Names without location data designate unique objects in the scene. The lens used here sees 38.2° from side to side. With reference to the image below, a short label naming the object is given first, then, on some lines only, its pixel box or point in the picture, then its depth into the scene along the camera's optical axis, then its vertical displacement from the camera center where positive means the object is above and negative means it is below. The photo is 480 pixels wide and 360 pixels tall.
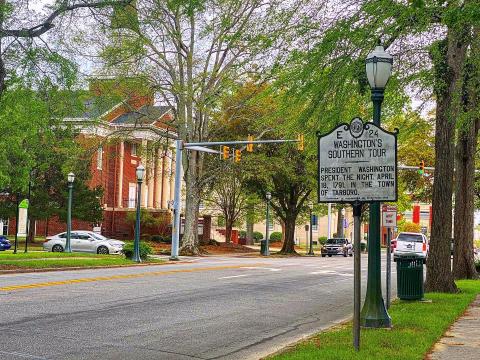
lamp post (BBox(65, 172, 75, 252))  35.32 +0.54
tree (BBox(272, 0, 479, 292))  12.53 +3.63
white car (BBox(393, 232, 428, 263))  40.44 -0.23
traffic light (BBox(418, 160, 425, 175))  36.31 +3.79
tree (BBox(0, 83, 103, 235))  37.84 +4.08
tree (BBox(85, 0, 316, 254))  38.00 +9.32
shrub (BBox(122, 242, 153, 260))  32.56 -0.81
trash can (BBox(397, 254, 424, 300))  15.02 -0.83
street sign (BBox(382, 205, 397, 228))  13.18 +0.41
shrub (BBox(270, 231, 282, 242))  82.30 -0.05
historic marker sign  8.74 +0.94
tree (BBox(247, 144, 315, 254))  44.66 +4.10
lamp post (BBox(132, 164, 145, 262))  31.21 -0.05
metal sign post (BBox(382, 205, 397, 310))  13.18 +0.34
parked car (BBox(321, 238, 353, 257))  54.75 -0.75
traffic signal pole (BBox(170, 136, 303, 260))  34.91 +1.62
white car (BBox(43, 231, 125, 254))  39.66 -0.60
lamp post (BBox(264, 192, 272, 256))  49.56 +0.24
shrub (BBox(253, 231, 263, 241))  88.61 +0.03
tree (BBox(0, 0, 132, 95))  22.08 +6.24
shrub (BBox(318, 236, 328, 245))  92.87 -0.21
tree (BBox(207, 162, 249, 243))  55.84 +3.30
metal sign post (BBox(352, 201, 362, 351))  8.59 -0.57
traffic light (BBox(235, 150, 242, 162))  34.13 +4.02
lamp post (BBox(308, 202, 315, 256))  59.06 +1.78
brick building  42.59 +5.47
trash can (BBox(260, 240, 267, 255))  51.44 -0.87
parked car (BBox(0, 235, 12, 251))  41.23 -0.75
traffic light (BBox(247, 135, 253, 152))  32.03 +4.24
